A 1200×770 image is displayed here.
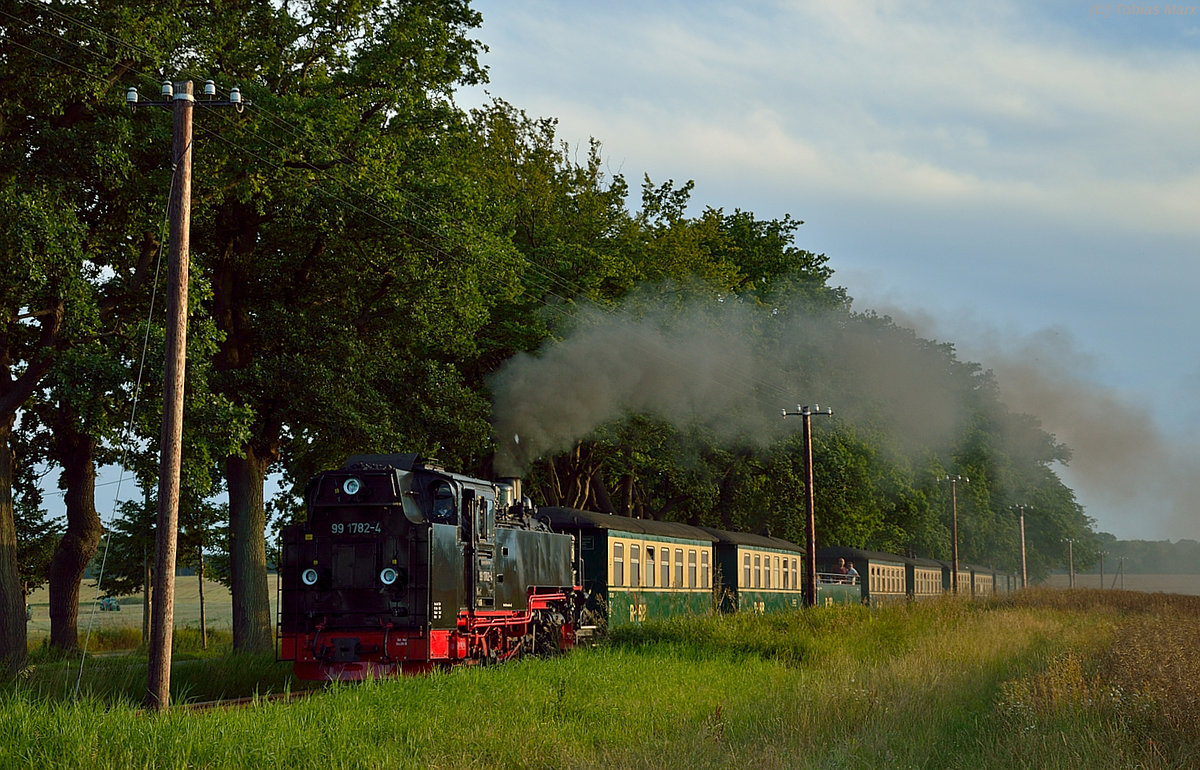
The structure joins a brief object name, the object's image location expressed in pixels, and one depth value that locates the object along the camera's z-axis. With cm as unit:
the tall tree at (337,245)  2484
